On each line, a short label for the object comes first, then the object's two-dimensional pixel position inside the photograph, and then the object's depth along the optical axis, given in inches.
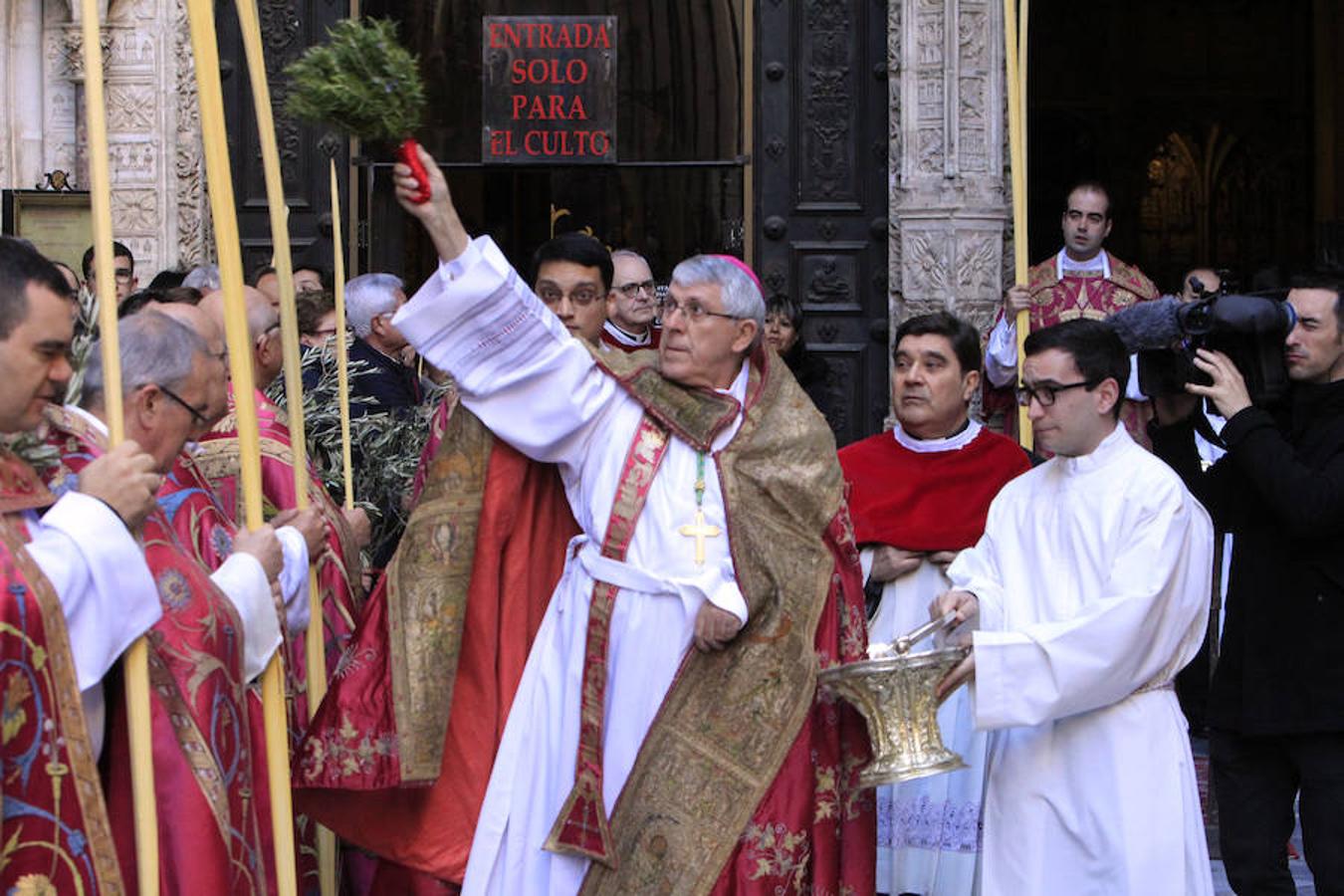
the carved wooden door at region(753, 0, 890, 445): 391.5
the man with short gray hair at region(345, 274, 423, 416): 277.6
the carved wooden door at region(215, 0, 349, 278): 397.1
